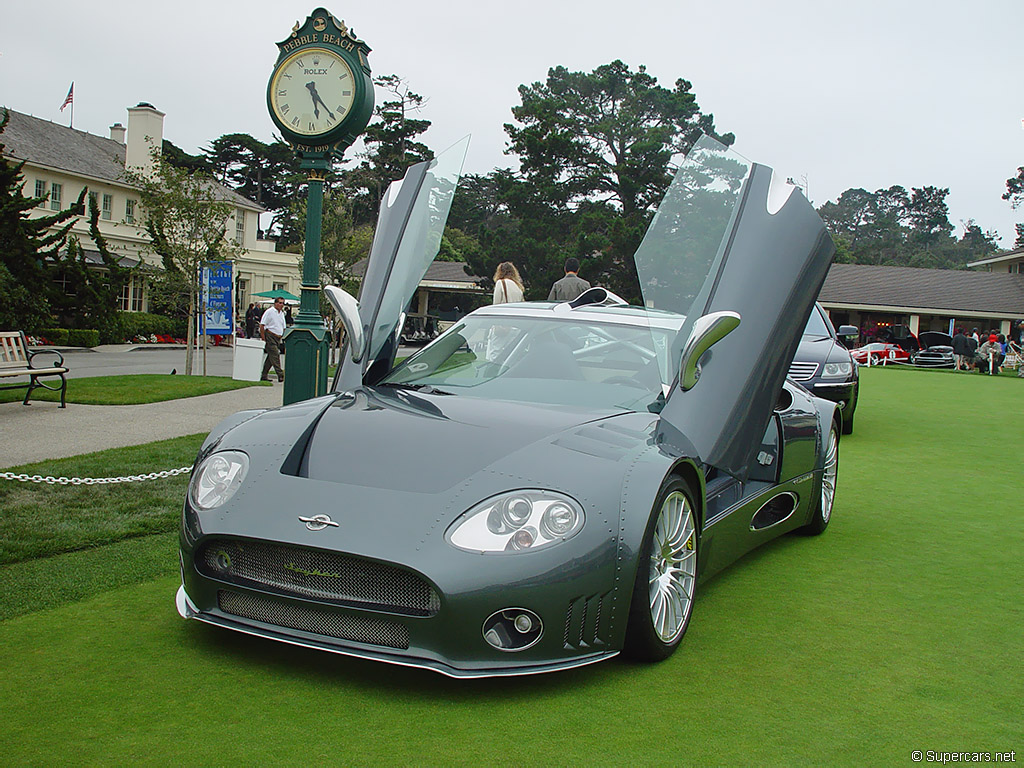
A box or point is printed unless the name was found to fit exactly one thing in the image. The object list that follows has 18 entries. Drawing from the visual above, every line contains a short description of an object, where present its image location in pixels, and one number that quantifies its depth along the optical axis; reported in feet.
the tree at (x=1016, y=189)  278.67
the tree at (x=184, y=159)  210.92
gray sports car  10.05
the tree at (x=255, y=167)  240.32
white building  128.57
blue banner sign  57.06
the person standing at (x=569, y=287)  35.70
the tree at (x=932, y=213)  407.03
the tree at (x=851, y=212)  423.23
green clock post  28.48
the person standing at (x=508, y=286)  34.09
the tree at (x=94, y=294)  101.14
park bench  34.42
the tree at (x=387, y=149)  210.59
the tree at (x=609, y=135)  130.21
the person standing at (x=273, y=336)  58.65
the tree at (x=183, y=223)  57.41
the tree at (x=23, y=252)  55.62
